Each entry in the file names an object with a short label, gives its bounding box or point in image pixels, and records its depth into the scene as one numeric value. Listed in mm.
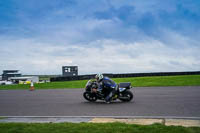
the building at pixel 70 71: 45344
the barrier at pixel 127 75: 35894
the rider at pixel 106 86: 11951
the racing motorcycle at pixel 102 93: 12039
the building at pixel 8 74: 79256
